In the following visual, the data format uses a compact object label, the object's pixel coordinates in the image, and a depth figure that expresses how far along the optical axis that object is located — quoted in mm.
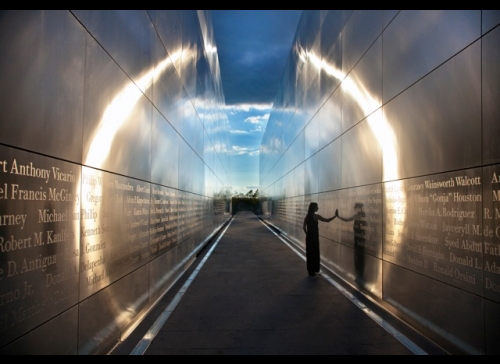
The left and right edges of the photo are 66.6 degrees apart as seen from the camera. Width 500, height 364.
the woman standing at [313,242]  9406
